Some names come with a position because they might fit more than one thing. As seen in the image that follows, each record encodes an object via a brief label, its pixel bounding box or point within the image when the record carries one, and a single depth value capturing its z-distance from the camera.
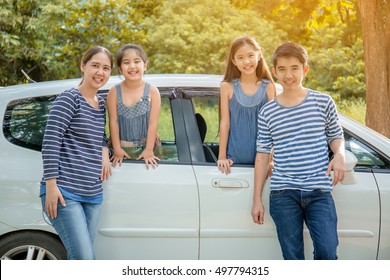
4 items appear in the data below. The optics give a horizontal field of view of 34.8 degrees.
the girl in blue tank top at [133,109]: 3.74
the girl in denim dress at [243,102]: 3.77
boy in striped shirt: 3.41
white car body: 3.72
